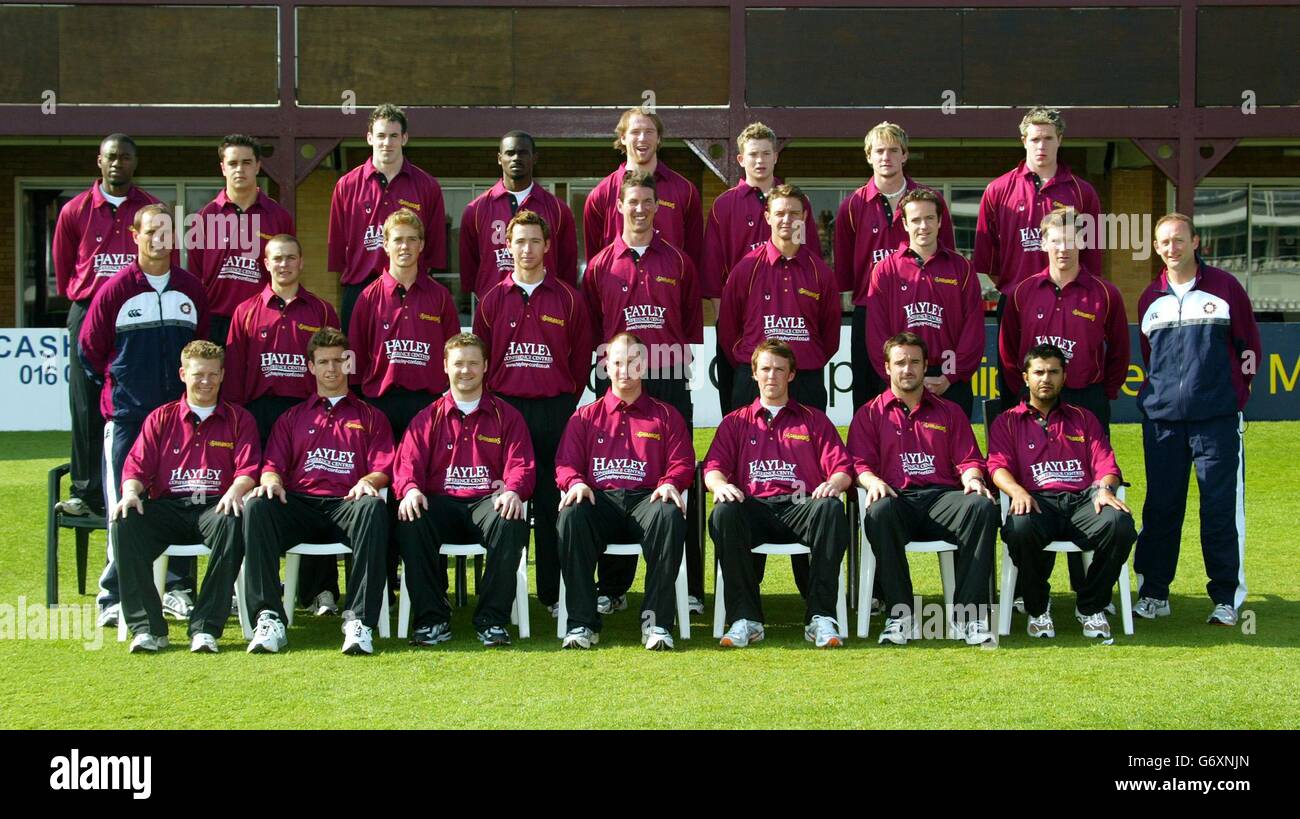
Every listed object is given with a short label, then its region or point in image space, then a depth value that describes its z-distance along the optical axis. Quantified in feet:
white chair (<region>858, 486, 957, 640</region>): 43.14
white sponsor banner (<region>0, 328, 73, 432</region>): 98.12
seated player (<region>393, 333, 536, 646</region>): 42.39
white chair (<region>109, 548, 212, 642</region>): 42.55
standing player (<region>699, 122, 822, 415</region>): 49.16
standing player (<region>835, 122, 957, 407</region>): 48.75
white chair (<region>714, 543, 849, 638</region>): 42.68
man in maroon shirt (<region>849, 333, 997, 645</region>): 42.52
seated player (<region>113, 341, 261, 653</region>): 41.65
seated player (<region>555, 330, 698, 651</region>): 42.14
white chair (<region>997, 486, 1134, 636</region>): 43.29
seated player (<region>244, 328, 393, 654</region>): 41.98
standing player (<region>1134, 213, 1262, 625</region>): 46.47
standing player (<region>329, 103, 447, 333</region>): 49.52
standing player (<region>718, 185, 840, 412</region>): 46.93
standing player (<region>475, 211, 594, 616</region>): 46.65
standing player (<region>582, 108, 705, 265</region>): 49.11
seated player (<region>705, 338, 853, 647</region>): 42.55
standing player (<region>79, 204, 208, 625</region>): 45.83
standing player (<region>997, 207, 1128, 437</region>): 46.73
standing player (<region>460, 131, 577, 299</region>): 49.47
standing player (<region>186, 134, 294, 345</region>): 48.88
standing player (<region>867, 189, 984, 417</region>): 46.93
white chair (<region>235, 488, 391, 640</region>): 42.57
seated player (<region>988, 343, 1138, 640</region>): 43.01
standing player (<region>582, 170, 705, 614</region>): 47.06
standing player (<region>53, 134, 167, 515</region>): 49.42
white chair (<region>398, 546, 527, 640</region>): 43.01
